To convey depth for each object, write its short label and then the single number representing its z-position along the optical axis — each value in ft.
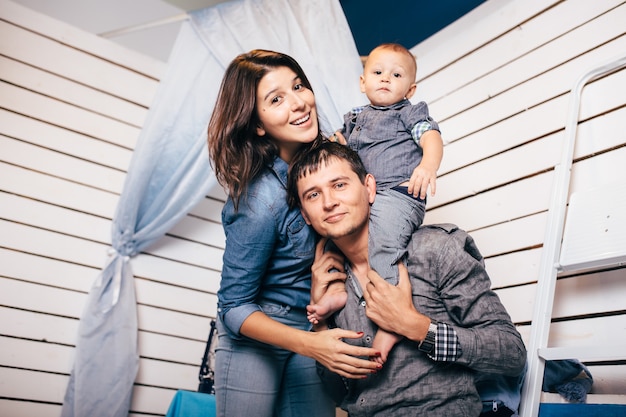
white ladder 4.61
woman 4.72
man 4.11
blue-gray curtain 7.59
